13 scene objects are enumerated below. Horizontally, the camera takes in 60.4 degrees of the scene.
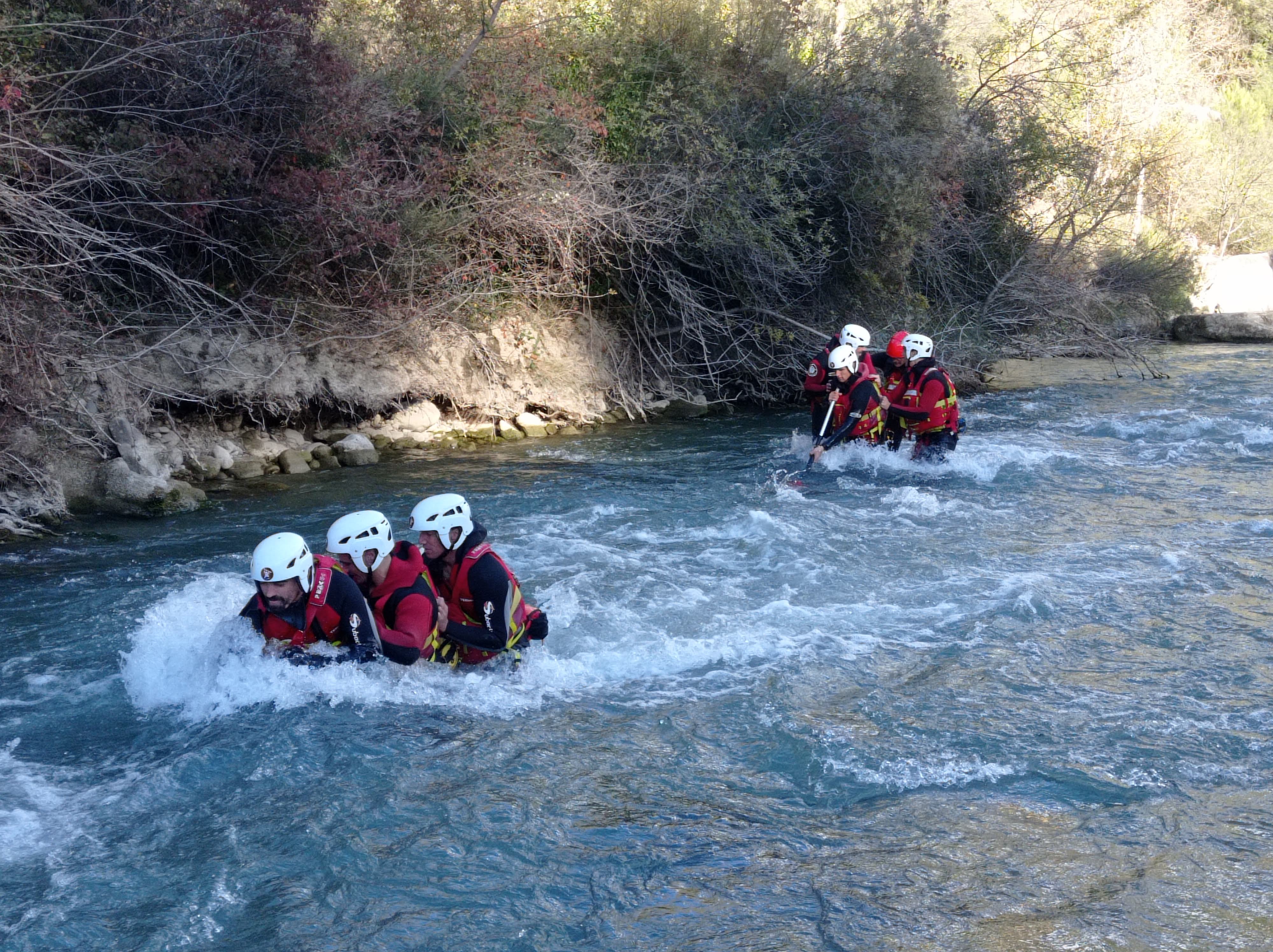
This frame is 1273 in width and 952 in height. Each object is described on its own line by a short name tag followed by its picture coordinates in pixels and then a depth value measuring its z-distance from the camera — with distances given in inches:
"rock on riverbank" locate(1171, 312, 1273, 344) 995.3
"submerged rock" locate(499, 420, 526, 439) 614.9
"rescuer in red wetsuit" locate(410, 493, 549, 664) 258.2
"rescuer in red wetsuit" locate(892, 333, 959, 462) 495.5
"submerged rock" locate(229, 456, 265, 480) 503.8
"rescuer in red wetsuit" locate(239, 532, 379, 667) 240.5
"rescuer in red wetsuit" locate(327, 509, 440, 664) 249.0
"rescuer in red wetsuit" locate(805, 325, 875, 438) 491.8
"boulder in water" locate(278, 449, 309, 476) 516.1
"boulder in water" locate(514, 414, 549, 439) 619.5
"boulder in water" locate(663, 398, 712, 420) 674.2
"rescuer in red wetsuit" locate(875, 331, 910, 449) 506.9
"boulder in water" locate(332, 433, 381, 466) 538.0
